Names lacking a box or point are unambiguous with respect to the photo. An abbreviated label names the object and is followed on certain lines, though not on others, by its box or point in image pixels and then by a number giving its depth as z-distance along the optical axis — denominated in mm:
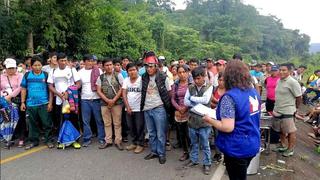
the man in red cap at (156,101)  4434
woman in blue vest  2504
